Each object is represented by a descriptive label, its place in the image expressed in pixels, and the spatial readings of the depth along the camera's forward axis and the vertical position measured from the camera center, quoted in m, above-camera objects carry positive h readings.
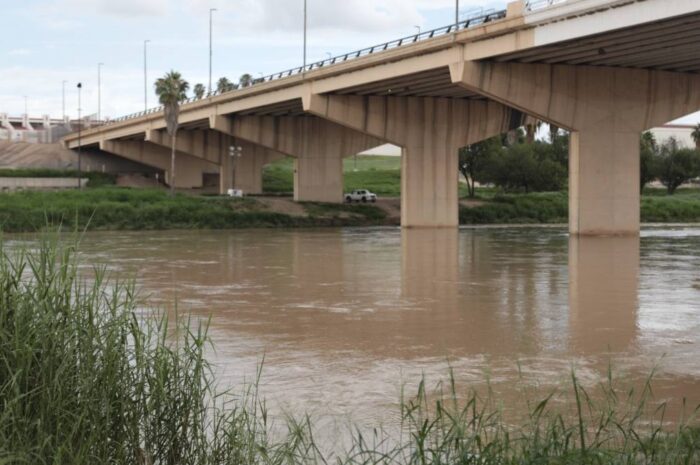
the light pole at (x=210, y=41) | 84.00 +13.65
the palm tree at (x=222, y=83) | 152.74 +18.53
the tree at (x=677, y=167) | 94.81 +3.91
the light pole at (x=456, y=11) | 47.43 +9.31
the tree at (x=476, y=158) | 82.50 +4.02
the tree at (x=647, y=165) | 93.11 +4.01
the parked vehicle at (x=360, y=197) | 77.00 +0.74
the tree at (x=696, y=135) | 125.89 +9.20
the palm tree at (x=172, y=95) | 75.81 +8.42
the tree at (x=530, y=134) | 100.40 +7.43
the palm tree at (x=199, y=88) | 151.86 +17.59
